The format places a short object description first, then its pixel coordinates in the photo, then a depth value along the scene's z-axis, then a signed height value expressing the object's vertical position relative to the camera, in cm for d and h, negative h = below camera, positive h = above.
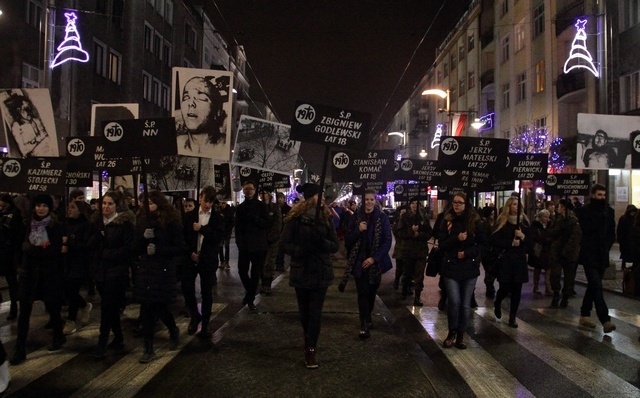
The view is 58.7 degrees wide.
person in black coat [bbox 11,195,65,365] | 630 -76
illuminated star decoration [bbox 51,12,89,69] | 1950 +626
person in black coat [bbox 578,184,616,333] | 796 -56
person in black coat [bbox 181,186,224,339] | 742 -75
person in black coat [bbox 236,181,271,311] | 909 -53
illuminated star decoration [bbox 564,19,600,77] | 2220 +651
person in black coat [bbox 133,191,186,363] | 617 -58
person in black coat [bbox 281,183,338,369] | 605 -54
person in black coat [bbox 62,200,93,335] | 705 -69
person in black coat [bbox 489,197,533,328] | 822 -60
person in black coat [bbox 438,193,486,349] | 699 -66
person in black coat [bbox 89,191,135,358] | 635 -65
